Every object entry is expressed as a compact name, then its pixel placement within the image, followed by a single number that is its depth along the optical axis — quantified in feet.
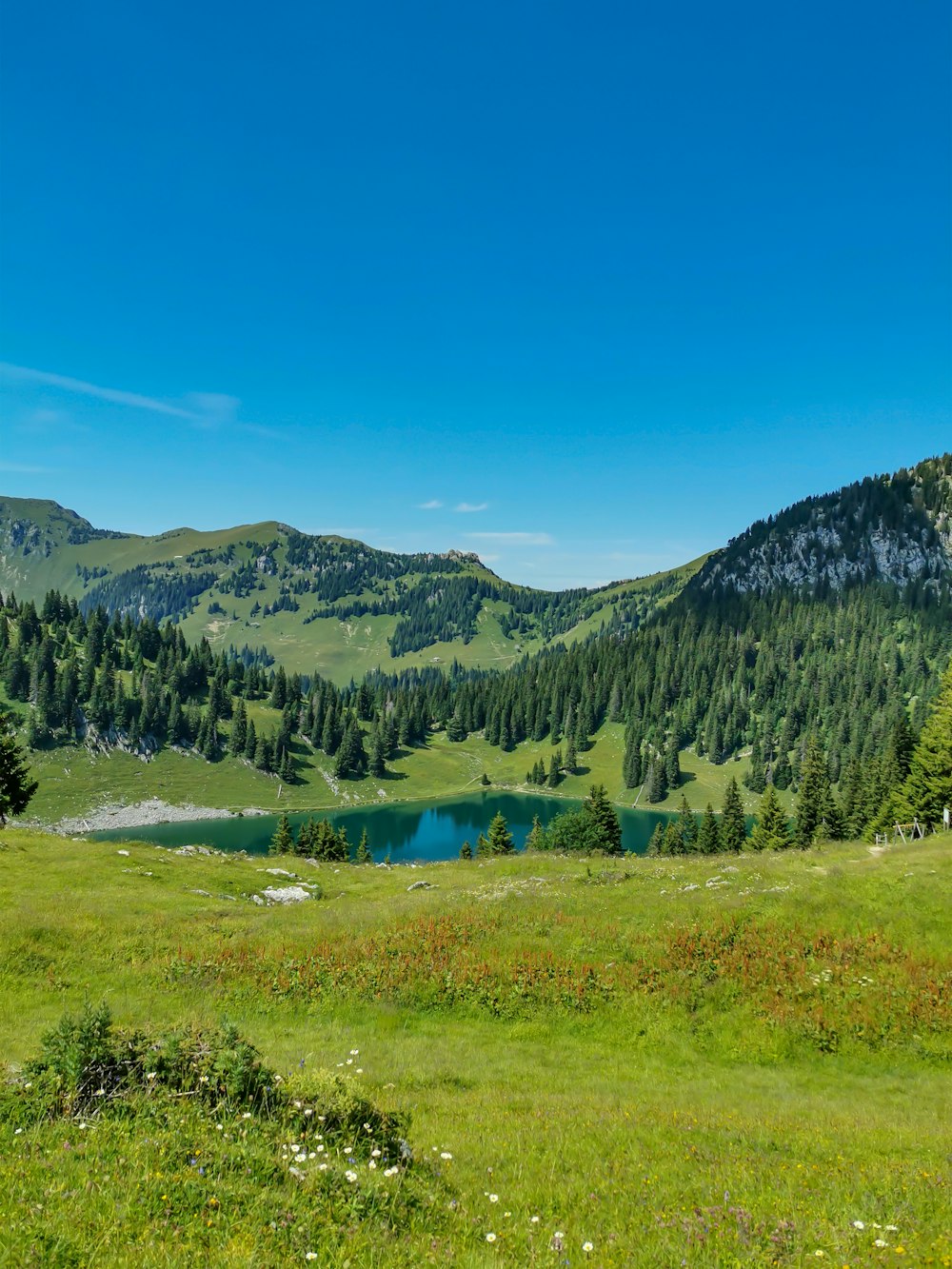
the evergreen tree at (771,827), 289.33
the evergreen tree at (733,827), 315.37
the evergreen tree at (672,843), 309.01
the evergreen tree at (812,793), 303.48
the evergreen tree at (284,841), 290.15
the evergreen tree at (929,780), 186.29
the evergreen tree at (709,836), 313.73
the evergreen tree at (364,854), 317.42
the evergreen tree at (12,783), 199.93
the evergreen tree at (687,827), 343.87
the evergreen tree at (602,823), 287.69
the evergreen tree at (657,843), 324.54
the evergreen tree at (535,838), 329.52
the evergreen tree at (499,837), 297.53
